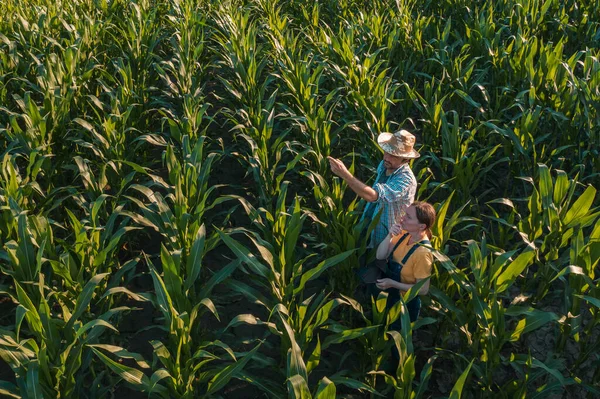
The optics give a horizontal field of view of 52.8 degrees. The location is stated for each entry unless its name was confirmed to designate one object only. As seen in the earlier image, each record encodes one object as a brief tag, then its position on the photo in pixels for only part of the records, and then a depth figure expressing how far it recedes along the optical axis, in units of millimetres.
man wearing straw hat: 3023
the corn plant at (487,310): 2553
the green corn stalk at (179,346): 2338
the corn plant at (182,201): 3133
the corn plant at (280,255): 2777
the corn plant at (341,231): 3148
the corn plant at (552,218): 3014
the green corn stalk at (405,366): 2354
